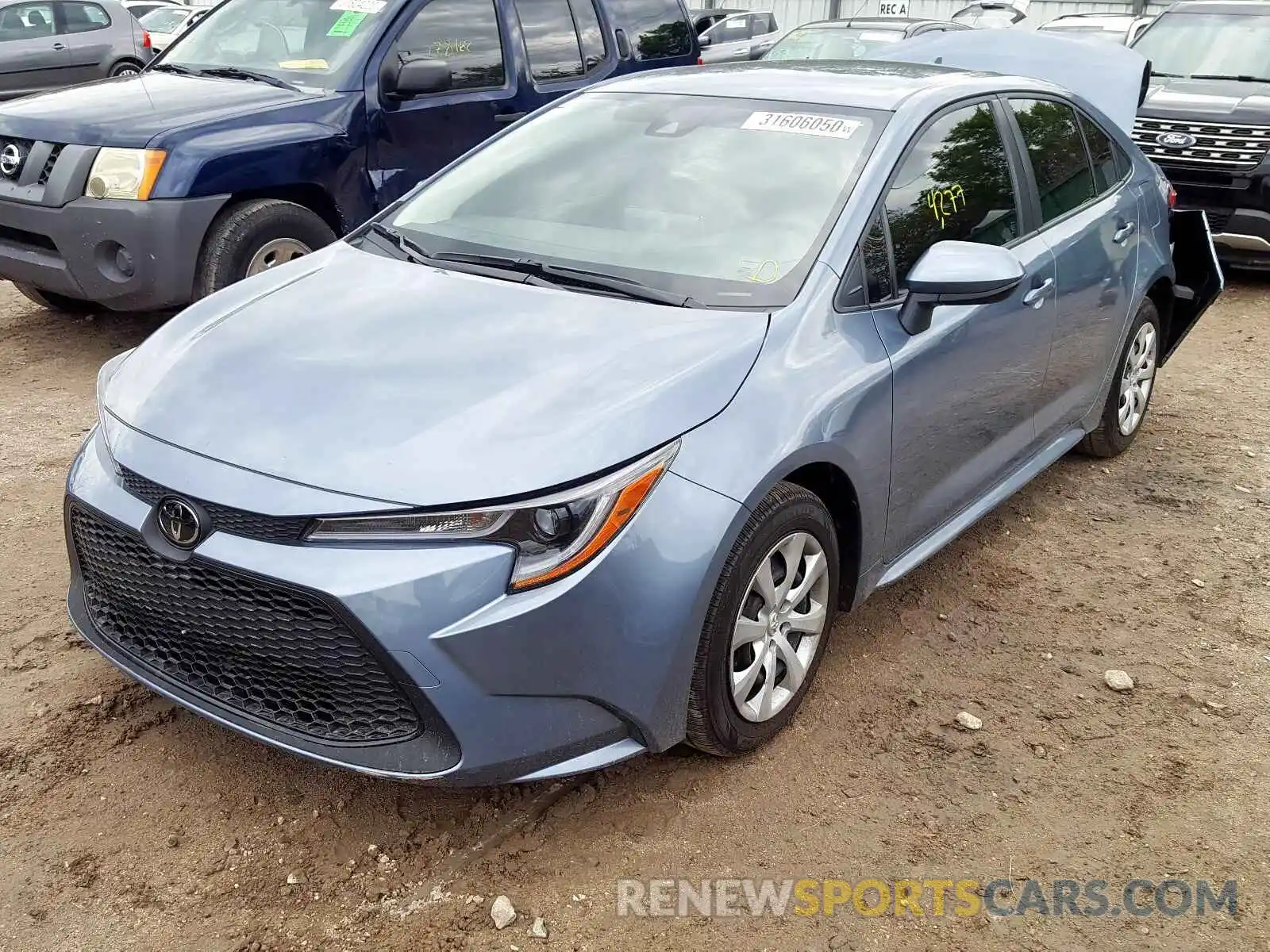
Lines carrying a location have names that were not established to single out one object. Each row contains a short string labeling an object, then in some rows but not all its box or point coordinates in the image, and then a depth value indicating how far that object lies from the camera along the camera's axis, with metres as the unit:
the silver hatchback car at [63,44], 13.72
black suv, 7.67
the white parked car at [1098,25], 13.95
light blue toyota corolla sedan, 2.30
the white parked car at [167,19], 18.16
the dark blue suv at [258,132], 5.18
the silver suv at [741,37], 11.48
